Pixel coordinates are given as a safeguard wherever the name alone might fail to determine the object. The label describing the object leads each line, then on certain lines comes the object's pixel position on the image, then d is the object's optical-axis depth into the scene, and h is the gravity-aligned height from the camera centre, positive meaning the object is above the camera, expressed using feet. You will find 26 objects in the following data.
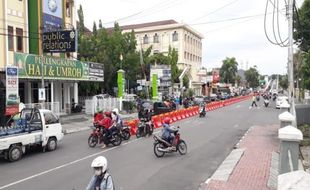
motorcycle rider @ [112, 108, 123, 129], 42.23 -4.84
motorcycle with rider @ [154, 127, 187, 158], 34.46 -7.44
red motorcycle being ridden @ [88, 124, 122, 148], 40.36 -7.36
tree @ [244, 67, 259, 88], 337.42 +13.29
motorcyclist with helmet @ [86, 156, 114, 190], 14.21 -4.71
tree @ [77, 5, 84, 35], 118.52 +29.82
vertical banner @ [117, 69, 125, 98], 88.12 +1.64
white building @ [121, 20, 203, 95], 193.77 +35.55
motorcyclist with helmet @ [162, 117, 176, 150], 34.86 -5.89
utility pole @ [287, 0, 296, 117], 42.11 +6.06
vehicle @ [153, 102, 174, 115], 78.40 -5.76
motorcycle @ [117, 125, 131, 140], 44.12 -7.21
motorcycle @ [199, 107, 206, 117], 79.70 -7.04
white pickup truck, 32.73 -5.70
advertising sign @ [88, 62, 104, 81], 83.10 +5.12
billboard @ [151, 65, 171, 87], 127.83 +7.11
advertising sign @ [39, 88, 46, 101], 53.65 -1.12
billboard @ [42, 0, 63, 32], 72.78 +20.32
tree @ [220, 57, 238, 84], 268.95 +17.95
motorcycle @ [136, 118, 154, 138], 48.31 -7.19
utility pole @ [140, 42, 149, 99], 114.73 +5.46
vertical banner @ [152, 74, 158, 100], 105.50 -0.01
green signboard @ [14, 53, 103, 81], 61.86 +5.21
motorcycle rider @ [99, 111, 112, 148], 40.33 -5.41
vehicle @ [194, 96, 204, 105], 113.14 -5.11
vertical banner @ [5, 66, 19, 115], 48.27 -0.28
